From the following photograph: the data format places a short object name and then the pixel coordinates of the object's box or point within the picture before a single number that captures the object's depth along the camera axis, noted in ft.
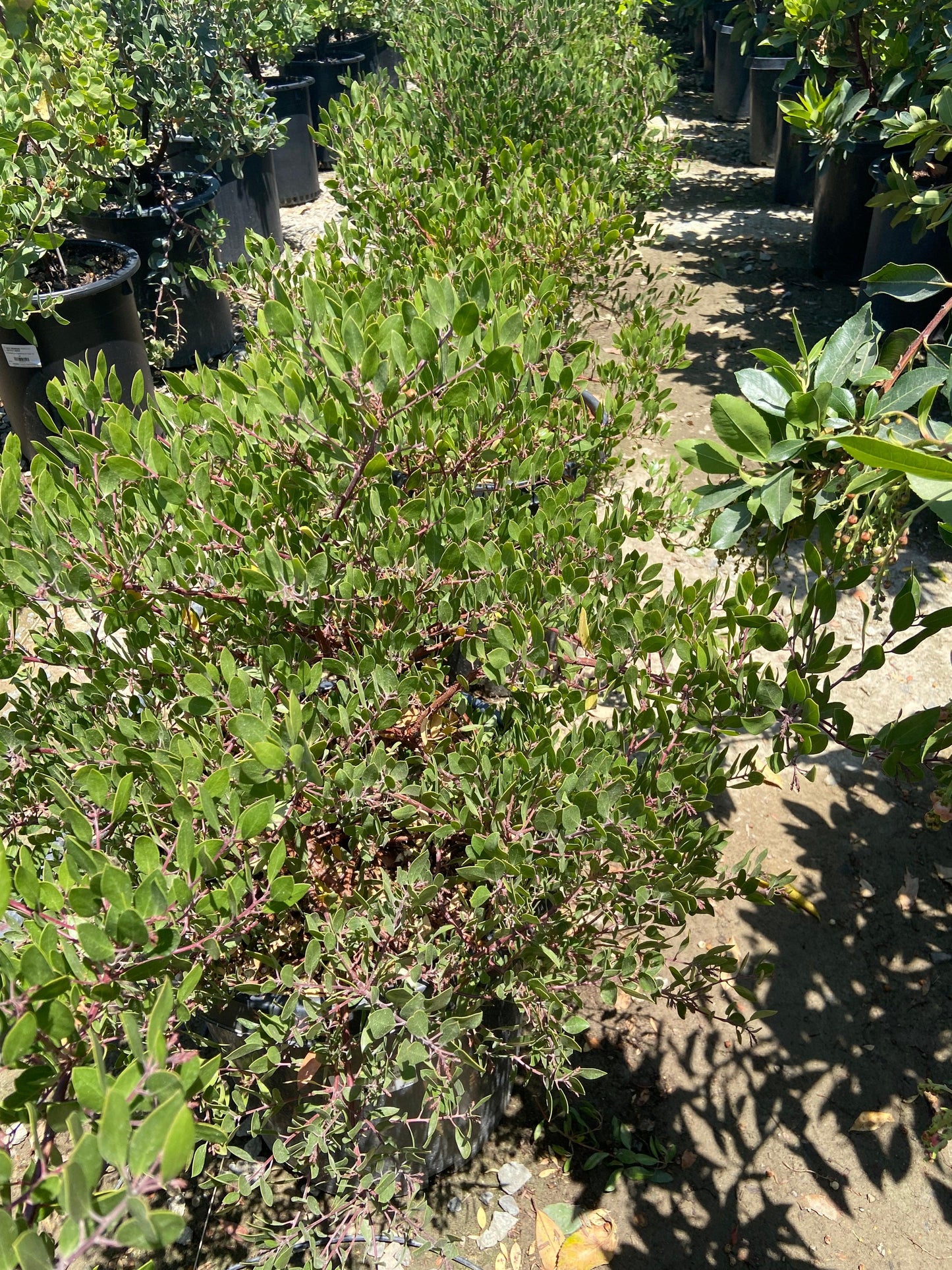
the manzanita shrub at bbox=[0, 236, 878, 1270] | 4.24
